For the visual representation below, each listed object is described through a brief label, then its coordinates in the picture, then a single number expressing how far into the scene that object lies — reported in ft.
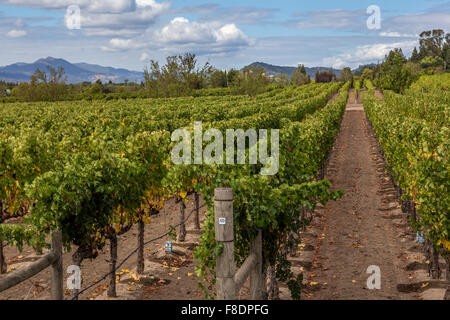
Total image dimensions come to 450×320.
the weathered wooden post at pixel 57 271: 17.24
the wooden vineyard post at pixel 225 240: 14.83
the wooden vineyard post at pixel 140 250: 31.94
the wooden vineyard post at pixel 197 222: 42.57
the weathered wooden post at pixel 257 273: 17.74
